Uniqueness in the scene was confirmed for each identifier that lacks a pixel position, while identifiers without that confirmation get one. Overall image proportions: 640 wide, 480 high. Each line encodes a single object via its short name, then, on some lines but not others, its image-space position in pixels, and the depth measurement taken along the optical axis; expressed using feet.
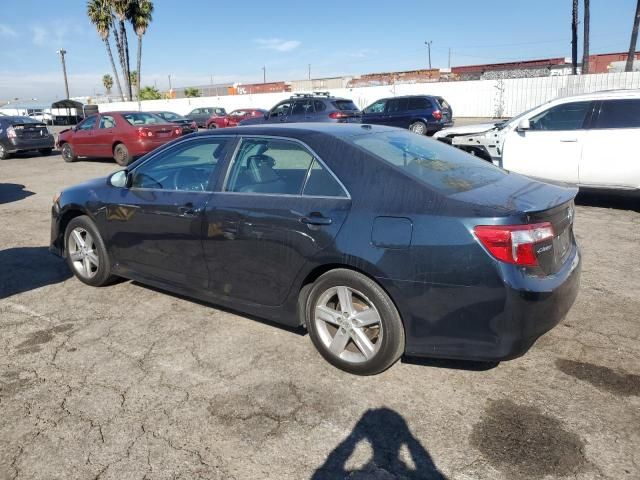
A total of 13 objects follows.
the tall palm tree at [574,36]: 93.86
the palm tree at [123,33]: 131.85
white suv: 23.76
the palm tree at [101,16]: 138.92
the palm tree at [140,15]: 134.51
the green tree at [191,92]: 176.45
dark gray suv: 56.59
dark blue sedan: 9.11
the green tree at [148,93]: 174.91
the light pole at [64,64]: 180.96
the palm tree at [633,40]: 93.10
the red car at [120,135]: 44.42
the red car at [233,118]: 87.81
